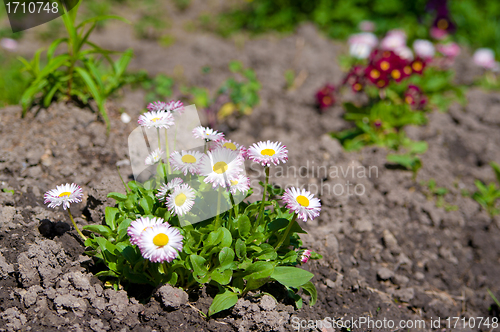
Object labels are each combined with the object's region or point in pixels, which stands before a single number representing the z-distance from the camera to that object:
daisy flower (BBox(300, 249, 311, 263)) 1.79
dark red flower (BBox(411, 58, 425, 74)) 3.56
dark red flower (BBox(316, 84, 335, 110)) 3.71
